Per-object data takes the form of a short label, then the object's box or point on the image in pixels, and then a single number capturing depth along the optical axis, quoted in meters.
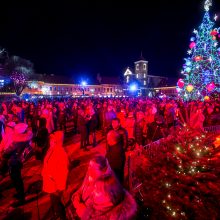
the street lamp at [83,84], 55.43
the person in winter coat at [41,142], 5.79
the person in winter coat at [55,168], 2.95
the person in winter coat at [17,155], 3.69
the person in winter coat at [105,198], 1.92
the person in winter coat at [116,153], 3.67
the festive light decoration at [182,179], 2.10
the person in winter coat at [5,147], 3.94
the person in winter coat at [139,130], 6.24
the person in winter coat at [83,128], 6.82
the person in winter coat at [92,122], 7.54
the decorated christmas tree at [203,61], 16.87
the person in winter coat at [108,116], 6.82
